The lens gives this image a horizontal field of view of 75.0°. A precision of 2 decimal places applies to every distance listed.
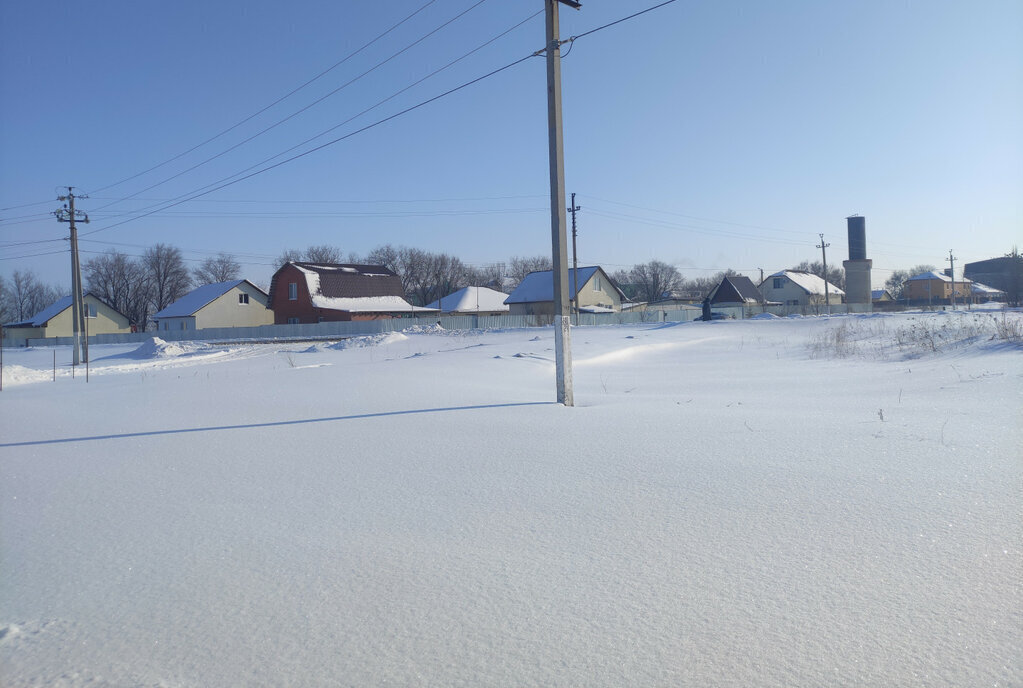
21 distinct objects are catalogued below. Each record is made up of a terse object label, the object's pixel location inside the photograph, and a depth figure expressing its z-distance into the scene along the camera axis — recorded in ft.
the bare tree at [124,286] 250.98
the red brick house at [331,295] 186.50
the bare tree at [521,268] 366.63
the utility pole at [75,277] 98.48
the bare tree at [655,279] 359.87
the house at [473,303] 243.54
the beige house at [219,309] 189.57
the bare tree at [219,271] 287.28
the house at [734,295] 236.43
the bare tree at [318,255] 311.06
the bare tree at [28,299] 264.42
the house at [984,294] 264.70
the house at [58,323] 204.44
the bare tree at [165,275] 258.57
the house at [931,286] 294.25
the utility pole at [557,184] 30.17
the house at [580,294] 209.26
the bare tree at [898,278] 350.11
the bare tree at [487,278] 336.08
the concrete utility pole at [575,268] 163.43
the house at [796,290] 252.01
